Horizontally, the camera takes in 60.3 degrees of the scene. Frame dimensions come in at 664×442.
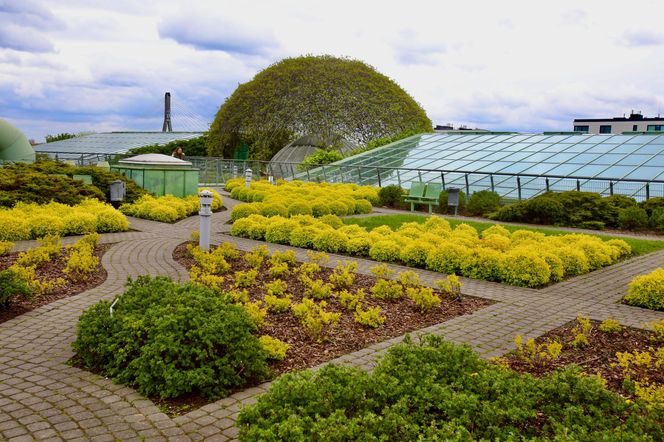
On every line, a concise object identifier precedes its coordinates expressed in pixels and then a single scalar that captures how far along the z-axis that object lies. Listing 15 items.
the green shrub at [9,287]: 6.14
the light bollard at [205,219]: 9.73
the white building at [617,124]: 47.41
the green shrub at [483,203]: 17.78
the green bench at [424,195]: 18.34
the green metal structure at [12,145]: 24.94
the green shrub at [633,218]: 14.91
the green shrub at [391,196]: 19.92
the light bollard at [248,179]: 22.55
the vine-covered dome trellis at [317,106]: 41.06
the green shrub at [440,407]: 3.24
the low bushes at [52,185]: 13.80
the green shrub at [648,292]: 7.37
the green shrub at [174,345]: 4.36
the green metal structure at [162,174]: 18.28
